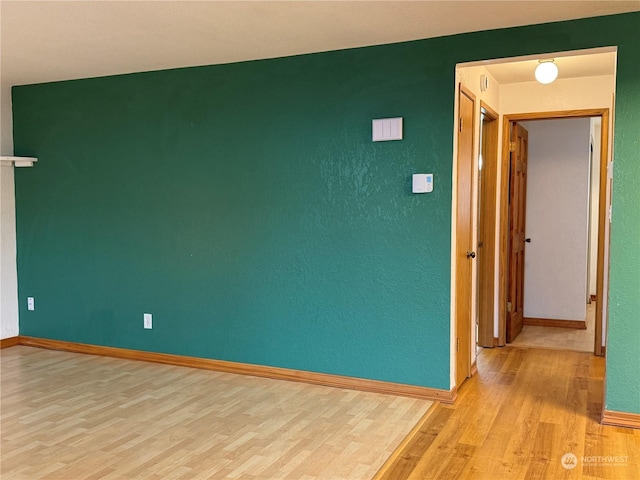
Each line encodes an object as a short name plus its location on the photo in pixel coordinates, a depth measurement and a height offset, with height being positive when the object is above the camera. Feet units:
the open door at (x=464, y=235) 12.36 -0.65
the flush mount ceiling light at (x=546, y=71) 13.21 +3.01
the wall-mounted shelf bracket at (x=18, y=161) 15.93 +1.26
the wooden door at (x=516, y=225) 17.17 -0.61
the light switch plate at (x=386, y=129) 11.98 +1.56
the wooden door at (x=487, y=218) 16.10 -0.34
